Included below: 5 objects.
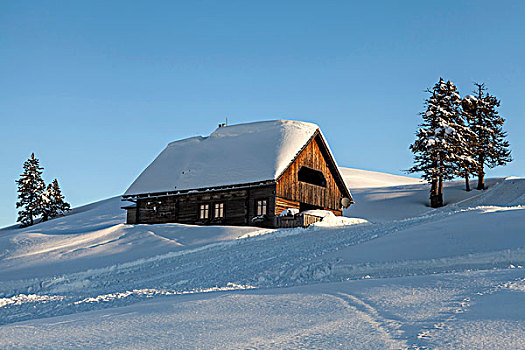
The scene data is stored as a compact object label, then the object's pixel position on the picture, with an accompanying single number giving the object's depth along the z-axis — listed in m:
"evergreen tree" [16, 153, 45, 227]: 58.72
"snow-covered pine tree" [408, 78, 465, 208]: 40.59
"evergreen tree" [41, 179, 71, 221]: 59.56
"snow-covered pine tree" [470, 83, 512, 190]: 49.12
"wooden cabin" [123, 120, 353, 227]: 28.70
